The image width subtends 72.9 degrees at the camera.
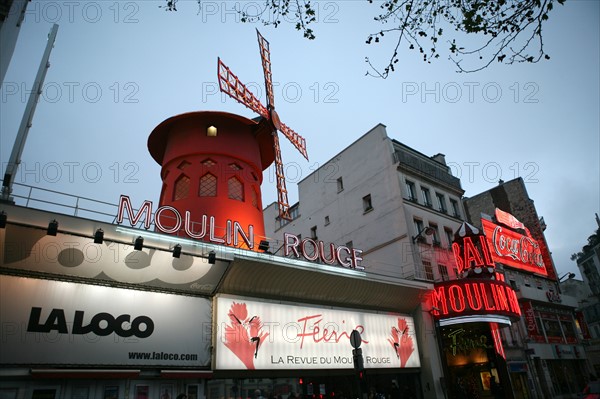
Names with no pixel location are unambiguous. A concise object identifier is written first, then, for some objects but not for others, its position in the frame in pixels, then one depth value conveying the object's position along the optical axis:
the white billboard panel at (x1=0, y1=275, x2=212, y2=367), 8.61
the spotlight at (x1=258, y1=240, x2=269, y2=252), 12.20
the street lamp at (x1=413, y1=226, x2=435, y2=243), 18.31
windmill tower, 14.44
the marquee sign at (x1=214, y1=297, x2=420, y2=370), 11.49
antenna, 9.04
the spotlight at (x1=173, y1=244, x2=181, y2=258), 9.91
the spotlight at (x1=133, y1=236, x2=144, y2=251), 9.38
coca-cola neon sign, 22.89
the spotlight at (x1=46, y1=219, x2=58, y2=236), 8.39
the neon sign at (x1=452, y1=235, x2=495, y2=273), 18.05
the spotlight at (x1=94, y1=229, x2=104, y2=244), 8.92
